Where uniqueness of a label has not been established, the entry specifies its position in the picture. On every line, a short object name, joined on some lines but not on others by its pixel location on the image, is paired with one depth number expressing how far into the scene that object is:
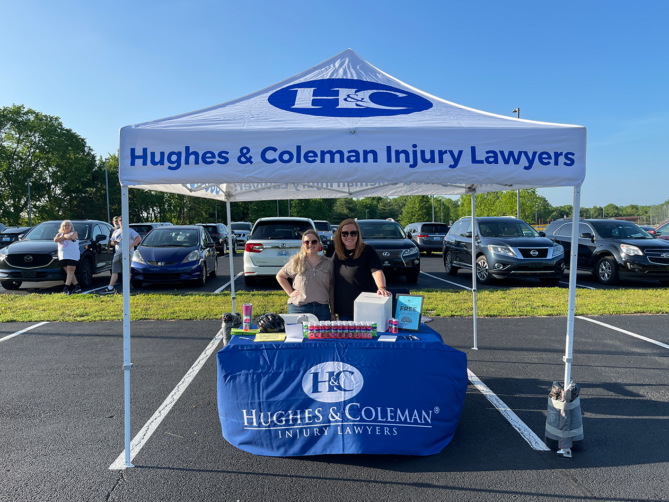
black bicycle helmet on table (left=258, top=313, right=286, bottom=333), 3.66
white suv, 10.41
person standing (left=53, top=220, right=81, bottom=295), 10.11
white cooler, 3.66
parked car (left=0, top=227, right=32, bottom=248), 21.34
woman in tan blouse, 4.60
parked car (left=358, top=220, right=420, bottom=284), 11.59
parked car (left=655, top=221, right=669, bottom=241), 16.58
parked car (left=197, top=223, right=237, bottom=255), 21.95
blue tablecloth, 3.31
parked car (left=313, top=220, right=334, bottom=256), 25.66
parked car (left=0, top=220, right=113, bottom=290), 10.72
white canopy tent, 3.38
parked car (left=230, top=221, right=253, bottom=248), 28.69
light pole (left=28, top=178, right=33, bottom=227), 46.09
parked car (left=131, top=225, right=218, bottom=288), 11.02
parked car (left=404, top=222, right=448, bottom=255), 22.28
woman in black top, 4.49
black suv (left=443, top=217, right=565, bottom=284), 11.12
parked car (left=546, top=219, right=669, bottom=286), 11.02
